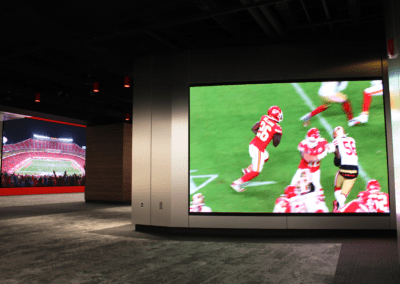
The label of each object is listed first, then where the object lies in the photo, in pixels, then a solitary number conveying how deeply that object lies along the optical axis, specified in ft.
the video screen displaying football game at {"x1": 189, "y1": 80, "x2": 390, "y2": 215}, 20.84
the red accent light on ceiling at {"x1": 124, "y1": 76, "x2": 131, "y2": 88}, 27.81
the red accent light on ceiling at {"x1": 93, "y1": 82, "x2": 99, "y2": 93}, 28.84
